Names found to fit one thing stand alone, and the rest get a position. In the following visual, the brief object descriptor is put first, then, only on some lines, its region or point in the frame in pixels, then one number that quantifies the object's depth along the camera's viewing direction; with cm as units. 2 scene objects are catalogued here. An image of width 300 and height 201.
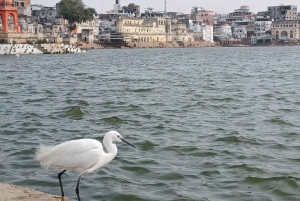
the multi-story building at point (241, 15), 18312
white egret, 619
